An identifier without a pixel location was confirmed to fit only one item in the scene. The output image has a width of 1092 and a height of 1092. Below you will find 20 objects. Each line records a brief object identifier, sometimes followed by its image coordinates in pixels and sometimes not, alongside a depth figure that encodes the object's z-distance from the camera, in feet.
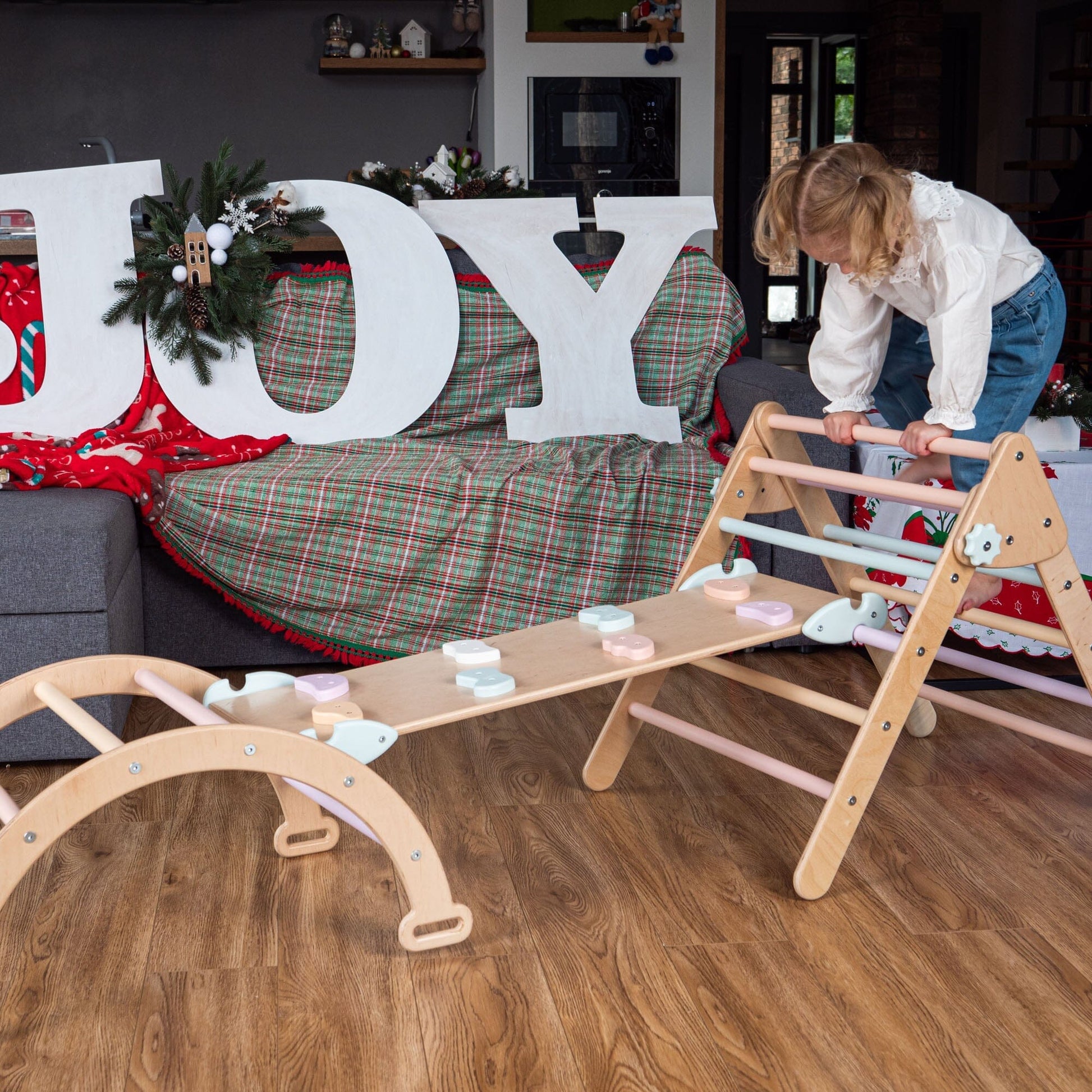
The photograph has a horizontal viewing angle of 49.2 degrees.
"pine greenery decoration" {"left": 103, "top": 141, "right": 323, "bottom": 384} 8.83
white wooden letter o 9.17
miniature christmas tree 17.34
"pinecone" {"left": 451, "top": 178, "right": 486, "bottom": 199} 10.43
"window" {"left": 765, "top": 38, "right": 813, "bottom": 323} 25.16
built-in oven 15.80
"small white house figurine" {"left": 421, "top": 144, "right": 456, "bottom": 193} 10.48
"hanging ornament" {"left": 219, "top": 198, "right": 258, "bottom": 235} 8.89
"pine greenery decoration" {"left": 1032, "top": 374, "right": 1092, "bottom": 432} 8.07
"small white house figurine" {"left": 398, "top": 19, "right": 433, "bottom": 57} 17.40
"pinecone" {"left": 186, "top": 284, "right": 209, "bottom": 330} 8.89
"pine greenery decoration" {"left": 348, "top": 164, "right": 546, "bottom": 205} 10.44
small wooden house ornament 8.71
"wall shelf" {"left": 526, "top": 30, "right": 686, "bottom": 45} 15.51
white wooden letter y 9.33
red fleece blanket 7.63
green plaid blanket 7.83
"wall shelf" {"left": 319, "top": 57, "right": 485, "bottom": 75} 17.21
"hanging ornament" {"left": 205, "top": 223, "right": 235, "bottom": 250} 8.77
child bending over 5.58
